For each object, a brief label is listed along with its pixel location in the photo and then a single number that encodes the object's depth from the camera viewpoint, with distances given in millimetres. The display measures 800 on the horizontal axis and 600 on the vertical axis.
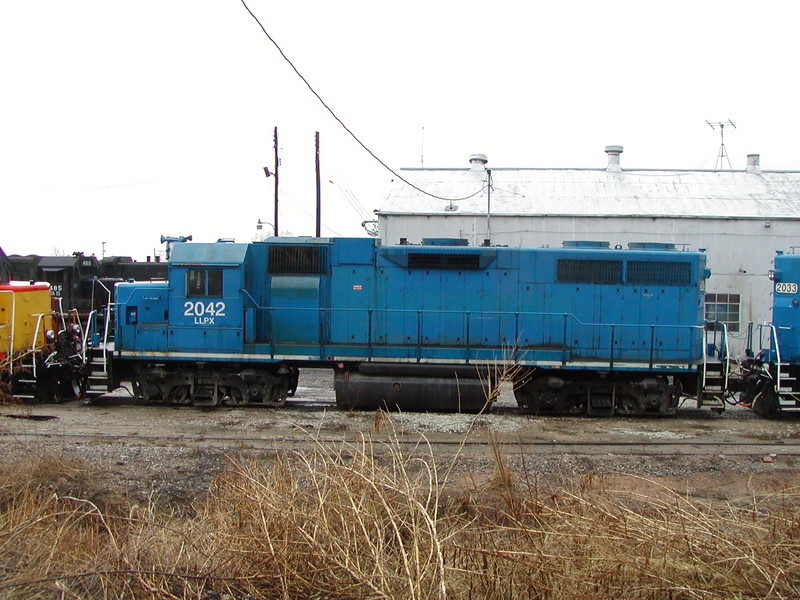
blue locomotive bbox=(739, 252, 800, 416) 12383
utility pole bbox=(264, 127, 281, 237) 30688
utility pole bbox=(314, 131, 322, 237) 28844
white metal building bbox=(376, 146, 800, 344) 22984
